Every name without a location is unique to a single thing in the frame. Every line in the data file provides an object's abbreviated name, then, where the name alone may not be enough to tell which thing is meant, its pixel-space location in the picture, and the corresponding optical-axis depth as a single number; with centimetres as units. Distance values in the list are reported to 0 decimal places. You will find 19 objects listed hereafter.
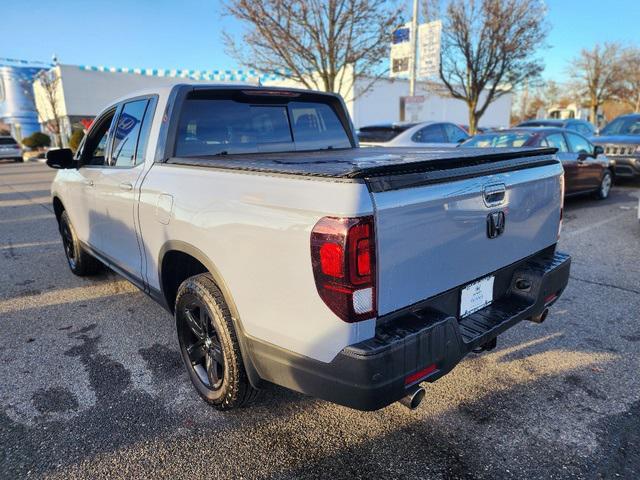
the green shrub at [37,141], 3681
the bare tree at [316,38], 1384
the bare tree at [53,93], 3551
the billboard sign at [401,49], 1480
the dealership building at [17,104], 4416
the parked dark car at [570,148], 777
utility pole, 1506
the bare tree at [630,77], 3406
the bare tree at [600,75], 3478
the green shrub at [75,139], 2834
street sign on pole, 1561
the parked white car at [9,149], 2889
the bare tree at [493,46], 1738
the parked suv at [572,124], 1597
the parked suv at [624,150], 1021
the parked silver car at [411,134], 998
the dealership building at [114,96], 3462
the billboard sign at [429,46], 1557
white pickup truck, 177
